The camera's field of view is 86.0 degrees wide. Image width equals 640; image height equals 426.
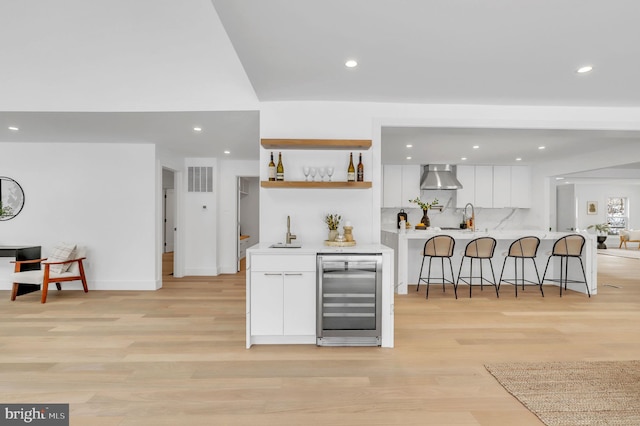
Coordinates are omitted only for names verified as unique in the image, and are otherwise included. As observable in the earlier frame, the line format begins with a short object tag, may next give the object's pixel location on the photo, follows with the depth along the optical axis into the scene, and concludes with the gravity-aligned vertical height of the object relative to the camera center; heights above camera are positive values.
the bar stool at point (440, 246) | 5.03 -0.48
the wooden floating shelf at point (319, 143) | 3.47 +0.72
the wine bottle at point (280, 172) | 3.57 +0.44
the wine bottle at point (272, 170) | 3.58 +0.46
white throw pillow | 4.98 -0.61
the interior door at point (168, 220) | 10.74 -0.21
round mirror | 5.50 +0.27
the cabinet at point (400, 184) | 7.80 +0.68
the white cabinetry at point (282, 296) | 3.16 -0.75
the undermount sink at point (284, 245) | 3.34 -0.31
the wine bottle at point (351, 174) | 3.56 +0.42
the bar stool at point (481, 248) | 5.05 -0.50
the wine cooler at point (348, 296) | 3.14 -0.76
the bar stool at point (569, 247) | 5.13 -0.50
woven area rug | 2.11 -1.23
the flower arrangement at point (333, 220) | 3.60 -0.07
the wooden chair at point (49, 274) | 4.70 -0.86
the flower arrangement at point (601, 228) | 12.51 -0.52
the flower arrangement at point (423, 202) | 7.54 +0.29
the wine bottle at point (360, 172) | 3.56 +0.44
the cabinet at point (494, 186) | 7.79 +0.63
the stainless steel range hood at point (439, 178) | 7.34 +0.79
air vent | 6.81 +0.69
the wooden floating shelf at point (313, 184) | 3.51 +0.30
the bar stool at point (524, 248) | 5.10 -0.51
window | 13.03 +0.03
